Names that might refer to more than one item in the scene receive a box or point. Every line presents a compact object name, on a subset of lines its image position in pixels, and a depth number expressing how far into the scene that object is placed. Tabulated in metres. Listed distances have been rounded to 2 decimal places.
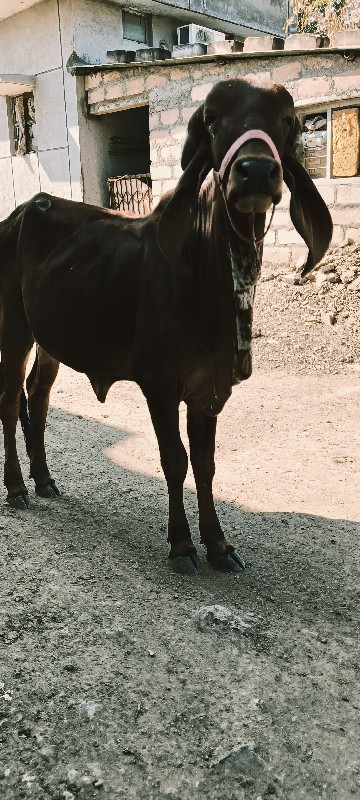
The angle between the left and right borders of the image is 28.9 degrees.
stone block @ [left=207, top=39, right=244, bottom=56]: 9.62
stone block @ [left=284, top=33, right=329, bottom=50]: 8.76
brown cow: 2.41
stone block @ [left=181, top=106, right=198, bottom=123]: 10.37
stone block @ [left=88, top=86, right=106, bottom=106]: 12.05
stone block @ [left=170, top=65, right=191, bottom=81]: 10.34
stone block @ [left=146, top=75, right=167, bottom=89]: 10.68
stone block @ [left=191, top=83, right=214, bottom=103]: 10.06
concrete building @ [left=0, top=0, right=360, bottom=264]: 8.85
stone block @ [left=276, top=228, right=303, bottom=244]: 9.18
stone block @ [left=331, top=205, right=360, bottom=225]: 8.80
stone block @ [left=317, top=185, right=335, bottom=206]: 8.90
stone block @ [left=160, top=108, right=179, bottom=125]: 10.62
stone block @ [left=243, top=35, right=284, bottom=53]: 9.38
